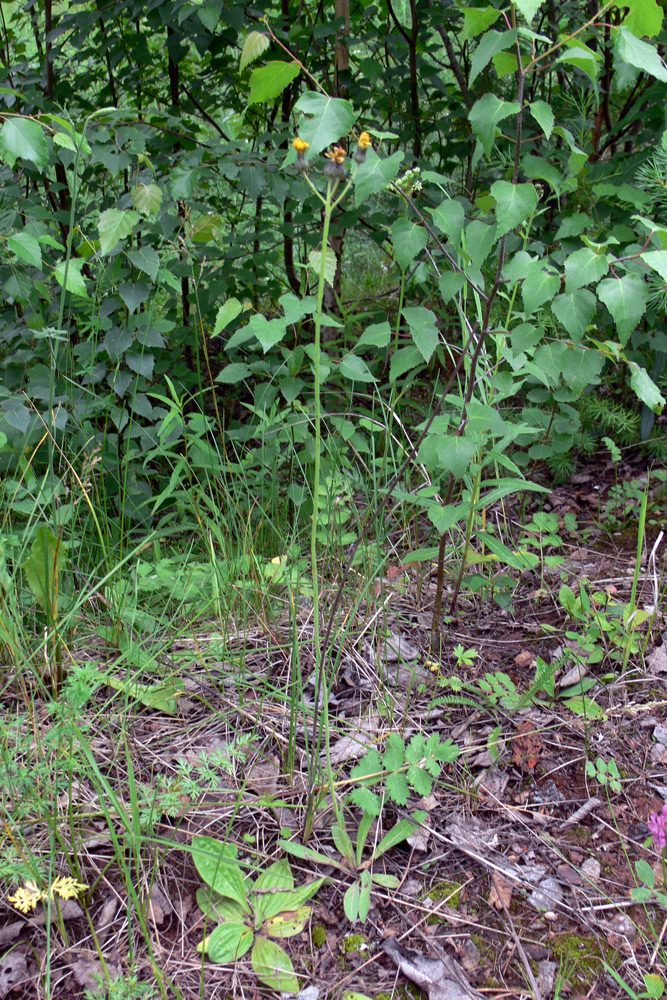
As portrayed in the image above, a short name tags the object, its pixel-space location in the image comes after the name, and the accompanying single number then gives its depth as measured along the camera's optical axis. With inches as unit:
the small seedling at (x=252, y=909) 41.4
